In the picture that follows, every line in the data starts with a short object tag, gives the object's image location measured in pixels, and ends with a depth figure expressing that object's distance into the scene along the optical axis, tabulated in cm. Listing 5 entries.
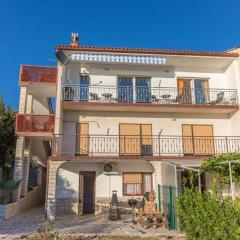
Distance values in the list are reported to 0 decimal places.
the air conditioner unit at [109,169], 1672
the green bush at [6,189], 1511
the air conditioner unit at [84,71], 1863
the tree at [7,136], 1847
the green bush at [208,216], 624
